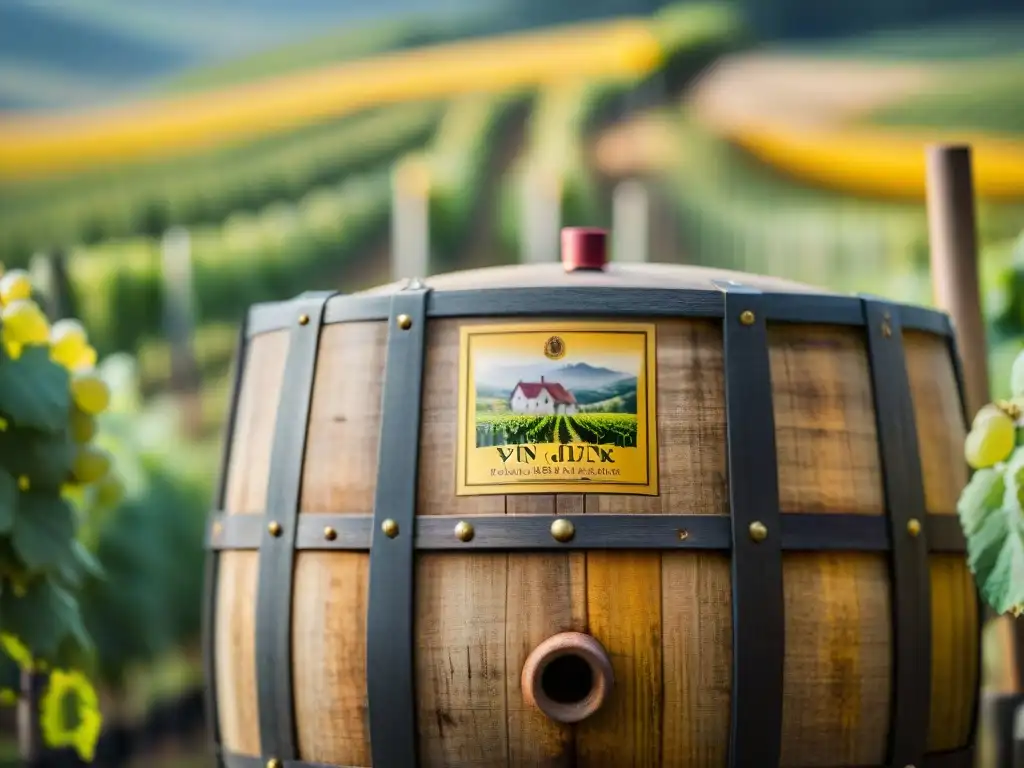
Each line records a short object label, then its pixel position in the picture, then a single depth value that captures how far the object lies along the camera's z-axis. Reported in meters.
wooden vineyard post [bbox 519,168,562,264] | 8.70
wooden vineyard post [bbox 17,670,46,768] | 3.72
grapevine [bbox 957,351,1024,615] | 2.46
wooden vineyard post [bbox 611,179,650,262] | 8.82
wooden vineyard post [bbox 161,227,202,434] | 8.67
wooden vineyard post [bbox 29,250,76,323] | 6.84
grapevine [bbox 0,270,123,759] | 3.03
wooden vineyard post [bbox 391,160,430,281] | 8.94
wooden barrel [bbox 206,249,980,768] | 2.38
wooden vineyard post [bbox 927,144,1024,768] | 3.37
